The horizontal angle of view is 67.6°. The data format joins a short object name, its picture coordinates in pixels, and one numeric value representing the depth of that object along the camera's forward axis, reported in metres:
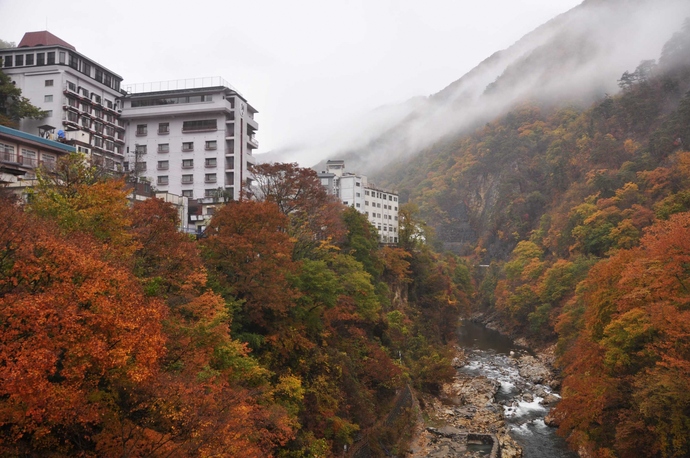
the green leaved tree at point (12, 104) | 41.38
